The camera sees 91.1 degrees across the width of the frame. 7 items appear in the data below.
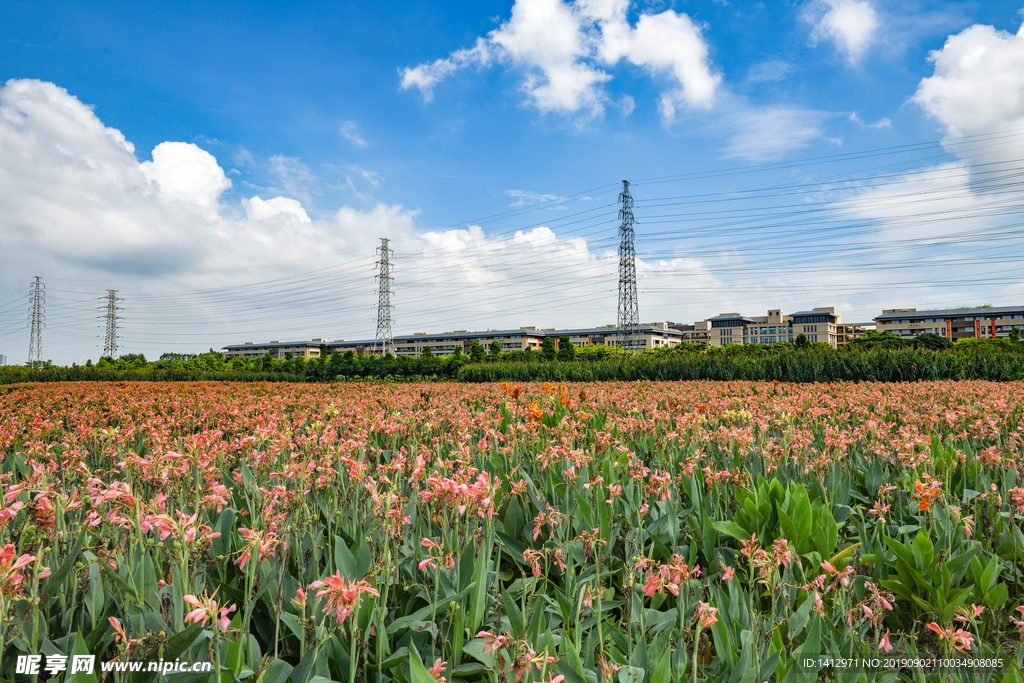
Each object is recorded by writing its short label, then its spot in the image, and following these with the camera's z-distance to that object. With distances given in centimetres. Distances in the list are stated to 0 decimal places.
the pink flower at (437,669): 129
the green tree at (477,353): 3859
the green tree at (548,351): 3336
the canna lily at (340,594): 114
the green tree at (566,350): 3584
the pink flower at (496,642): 122
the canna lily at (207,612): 109
